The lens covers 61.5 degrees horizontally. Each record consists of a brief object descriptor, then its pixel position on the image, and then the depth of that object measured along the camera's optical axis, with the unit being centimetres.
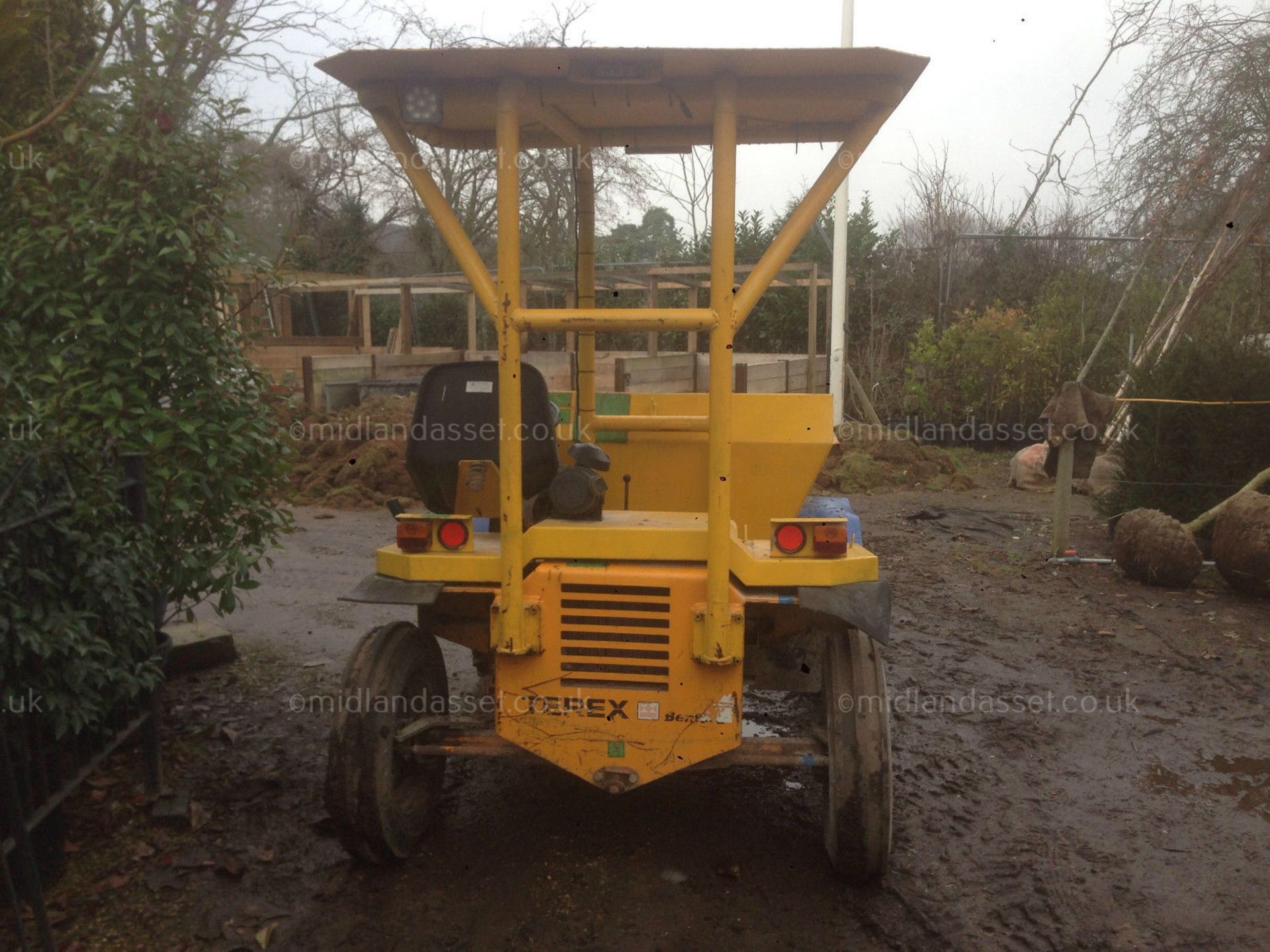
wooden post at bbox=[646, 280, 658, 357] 1269
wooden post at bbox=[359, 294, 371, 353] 2052
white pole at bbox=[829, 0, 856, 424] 1548
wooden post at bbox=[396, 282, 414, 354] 1742
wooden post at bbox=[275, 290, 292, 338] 2278
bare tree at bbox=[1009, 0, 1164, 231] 1022
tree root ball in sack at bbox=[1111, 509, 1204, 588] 761
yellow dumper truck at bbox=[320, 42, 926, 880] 323
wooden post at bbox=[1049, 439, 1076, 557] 815
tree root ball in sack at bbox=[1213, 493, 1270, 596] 719
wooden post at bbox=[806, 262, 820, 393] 1498
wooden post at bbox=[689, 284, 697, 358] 1211
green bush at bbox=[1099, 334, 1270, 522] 855
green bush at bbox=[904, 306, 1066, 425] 1664
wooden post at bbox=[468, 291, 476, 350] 1634
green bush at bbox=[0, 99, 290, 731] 358
